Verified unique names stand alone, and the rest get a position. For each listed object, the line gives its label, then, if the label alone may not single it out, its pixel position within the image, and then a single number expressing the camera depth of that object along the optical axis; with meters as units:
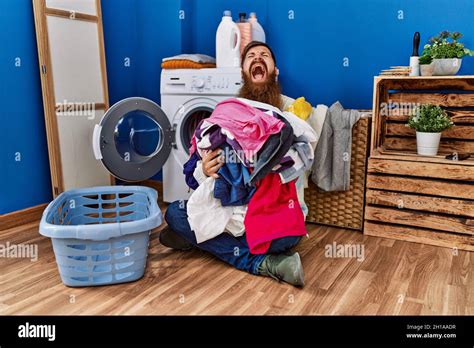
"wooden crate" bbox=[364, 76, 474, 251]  2.07
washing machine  2.37
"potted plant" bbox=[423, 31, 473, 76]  2.06
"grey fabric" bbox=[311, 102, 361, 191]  2.28
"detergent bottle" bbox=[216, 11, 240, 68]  2.61
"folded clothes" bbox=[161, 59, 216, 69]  2.64
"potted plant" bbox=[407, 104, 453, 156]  2.15
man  1.76
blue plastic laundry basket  1.61
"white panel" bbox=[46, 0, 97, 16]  2.43
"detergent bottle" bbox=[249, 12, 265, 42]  2.66
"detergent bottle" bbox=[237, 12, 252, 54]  2.63
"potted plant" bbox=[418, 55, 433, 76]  2.11
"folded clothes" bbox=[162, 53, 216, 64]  2.65
